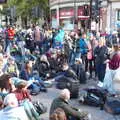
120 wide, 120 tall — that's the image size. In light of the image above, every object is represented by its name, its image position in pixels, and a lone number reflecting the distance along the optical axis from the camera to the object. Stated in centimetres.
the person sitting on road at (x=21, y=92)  469
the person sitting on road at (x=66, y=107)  422
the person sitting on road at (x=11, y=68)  667
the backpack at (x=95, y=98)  555
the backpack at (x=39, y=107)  476
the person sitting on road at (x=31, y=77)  649
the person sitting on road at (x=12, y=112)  375
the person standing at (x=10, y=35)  1112
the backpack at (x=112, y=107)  512
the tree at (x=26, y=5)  2665
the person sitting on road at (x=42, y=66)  759
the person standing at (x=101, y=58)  699
